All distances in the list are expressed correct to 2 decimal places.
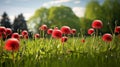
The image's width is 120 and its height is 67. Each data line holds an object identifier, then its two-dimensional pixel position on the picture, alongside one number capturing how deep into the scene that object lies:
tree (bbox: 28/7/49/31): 45.66
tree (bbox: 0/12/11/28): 24.83
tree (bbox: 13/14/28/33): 24.59
